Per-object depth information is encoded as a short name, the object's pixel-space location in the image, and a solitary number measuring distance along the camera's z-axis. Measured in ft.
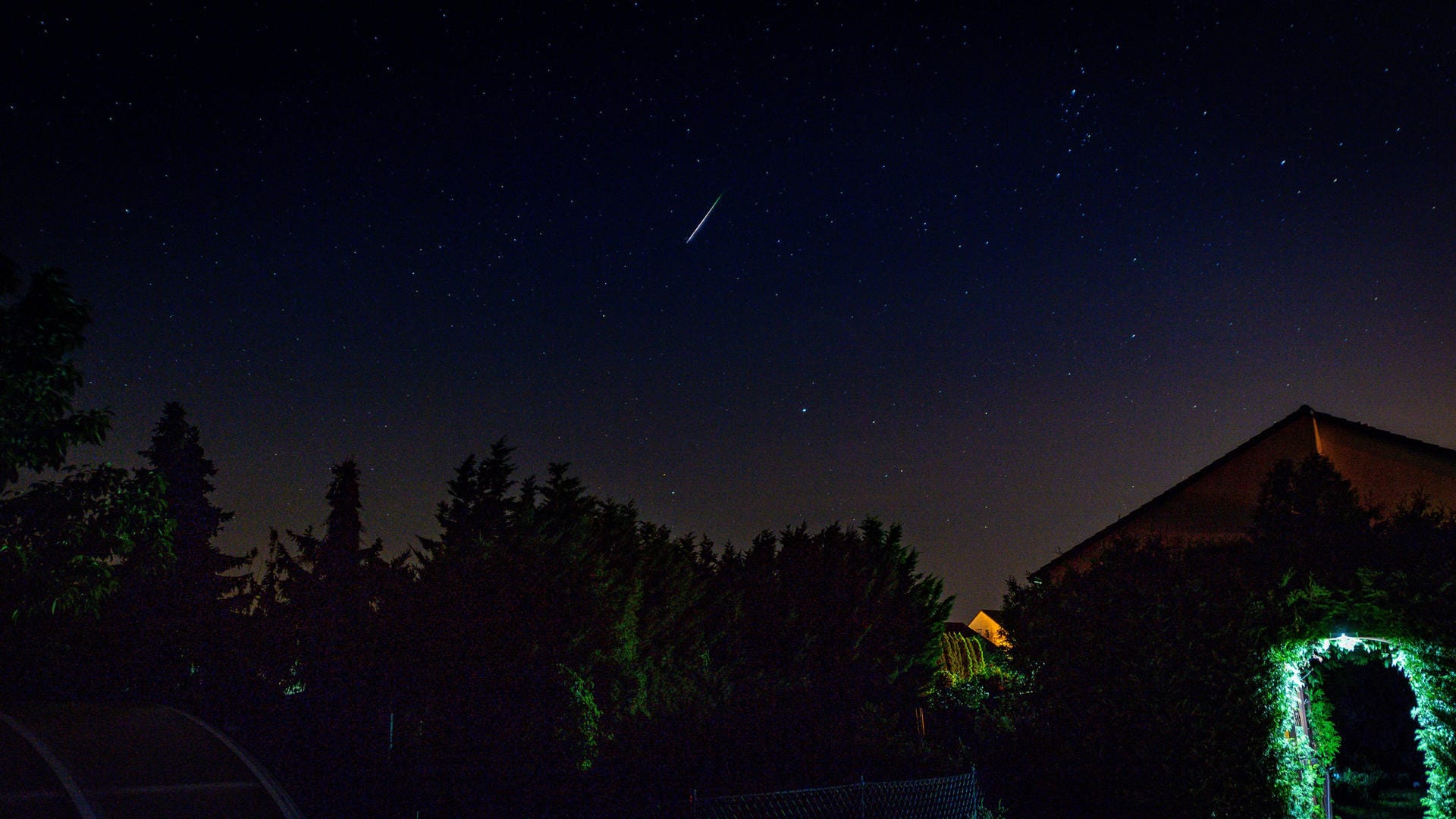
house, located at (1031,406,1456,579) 78.07
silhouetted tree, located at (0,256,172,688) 47.93
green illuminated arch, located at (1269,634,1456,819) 35.88
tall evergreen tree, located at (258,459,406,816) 44.60
